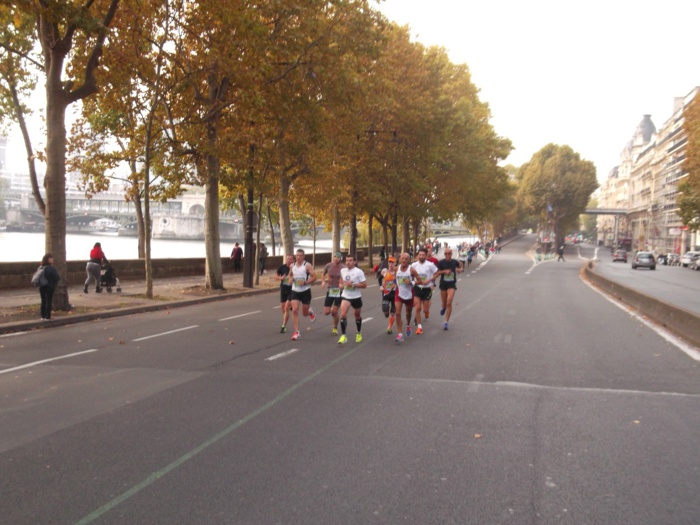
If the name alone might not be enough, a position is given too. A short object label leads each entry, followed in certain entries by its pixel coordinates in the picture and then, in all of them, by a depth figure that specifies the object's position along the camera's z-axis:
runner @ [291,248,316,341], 11.31
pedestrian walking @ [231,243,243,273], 32.76
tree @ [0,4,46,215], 17.33
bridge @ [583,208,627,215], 132.75
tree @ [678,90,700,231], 31.72
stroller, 19.84
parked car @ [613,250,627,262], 73.31
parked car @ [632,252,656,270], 51.28
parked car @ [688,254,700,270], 53.14
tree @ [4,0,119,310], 13.95
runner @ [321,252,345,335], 11.53
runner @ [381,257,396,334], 11.75
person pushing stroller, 19.36
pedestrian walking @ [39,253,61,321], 13.16
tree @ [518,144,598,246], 93.12
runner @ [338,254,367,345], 10.97
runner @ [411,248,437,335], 12.23
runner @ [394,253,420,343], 11.45
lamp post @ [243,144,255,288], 24.14
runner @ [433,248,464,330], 13.56
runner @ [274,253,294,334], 11.70
